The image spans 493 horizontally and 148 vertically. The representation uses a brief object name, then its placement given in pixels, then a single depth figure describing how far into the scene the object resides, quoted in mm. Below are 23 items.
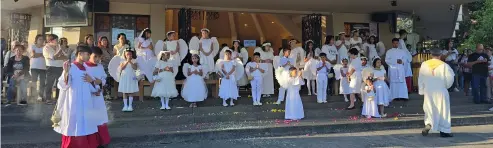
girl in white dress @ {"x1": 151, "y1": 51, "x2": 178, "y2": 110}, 9336
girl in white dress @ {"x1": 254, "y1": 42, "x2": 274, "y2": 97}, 11305
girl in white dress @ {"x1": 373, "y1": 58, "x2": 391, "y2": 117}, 9703
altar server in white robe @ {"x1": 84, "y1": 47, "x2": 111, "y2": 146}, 6434
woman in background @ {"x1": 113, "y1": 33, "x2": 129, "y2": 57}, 9922
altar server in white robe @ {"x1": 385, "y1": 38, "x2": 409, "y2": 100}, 11211
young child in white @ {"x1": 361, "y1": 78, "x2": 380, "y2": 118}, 9580
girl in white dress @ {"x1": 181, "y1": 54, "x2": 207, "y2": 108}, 9555
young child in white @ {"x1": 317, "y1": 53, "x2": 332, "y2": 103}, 10672
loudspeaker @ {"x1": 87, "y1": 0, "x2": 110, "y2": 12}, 11344
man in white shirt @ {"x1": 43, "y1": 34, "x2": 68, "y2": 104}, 9391
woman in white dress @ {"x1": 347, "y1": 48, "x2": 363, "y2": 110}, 10109
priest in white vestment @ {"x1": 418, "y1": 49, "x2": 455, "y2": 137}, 8023
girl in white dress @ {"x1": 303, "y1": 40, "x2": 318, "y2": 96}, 11344
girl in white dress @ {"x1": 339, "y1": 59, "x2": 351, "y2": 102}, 10719
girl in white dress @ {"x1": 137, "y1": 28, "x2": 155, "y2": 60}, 10203
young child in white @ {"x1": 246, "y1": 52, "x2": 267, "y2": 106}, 10289
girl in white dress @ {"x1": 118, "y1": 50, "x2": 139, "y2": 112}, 9023
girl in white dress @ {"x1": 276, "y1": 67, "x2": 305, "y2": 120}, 9422
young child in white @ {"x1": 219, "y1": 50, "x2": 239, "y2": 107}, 9891
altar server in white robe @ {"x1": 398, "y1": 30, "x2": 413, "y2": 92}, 11805
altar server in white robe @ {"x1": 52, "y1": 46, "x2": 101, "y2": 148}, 6156
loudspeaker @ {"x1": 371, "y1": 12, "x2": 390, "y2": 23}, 15188
